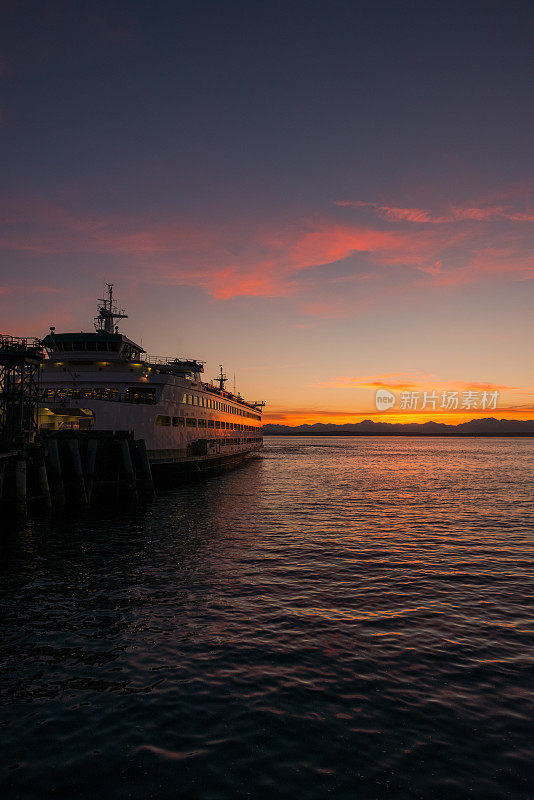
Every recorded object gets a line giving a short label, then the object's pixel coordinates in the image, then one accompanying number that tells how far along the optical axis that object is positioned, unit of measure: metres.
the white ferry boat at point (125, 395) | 43.91
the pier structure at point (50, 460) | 31.50
